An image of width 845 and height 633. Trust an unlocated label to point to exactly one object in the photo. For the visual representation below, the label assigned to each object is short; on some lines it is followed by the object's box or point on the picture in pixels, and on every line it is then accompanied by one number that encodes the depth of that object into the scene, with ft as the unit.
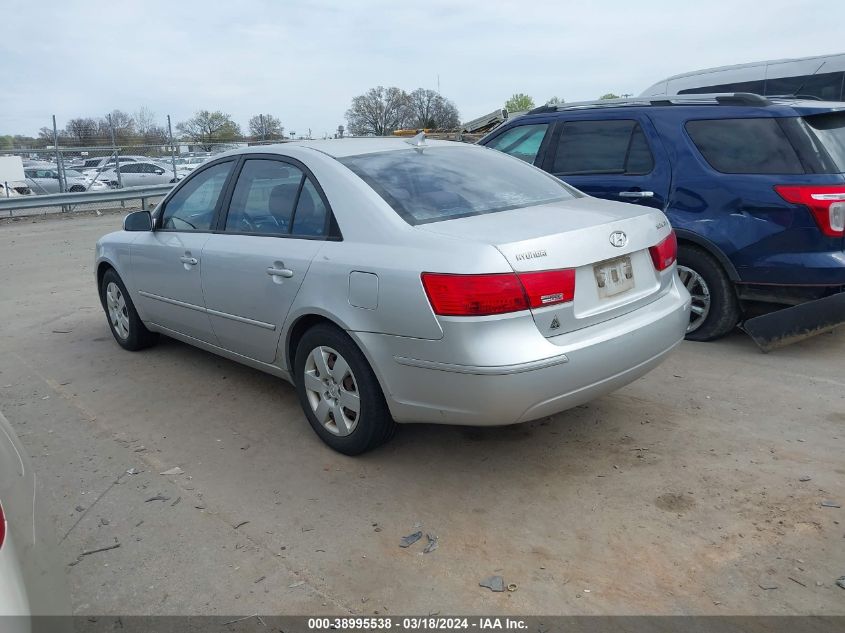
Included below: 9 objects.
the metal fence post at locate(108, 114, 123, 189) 71.03
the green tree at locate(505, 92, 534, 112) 322.14
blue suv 16.16
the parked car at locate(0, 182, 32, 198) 66.44
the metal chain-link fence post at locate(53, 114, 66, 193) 66.59
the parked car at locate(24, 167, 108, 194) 73.46
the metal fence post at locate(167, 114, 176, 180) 76.97
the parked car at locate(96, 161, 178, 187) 82.99
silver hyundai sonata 10.49
